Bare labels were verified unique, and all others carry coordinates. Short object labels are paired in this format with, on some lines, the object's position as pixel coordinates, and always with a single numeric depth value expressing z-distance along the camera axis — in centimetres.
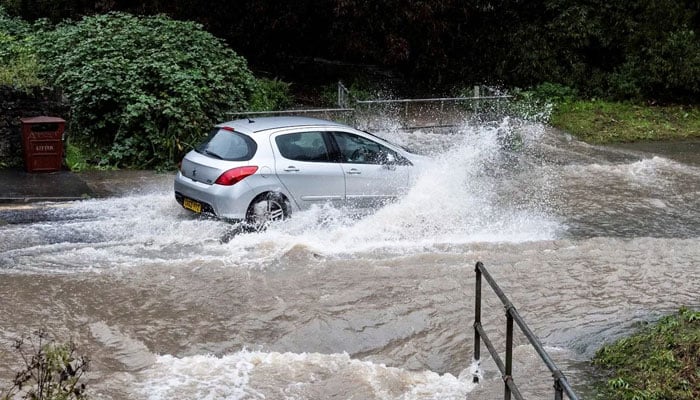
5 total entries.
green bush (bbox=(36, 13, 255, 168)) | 1484
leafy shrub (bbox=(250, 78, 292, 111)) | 1775
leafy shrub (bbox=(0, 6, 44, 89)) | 1438
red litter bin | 1384
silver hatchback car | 1106
